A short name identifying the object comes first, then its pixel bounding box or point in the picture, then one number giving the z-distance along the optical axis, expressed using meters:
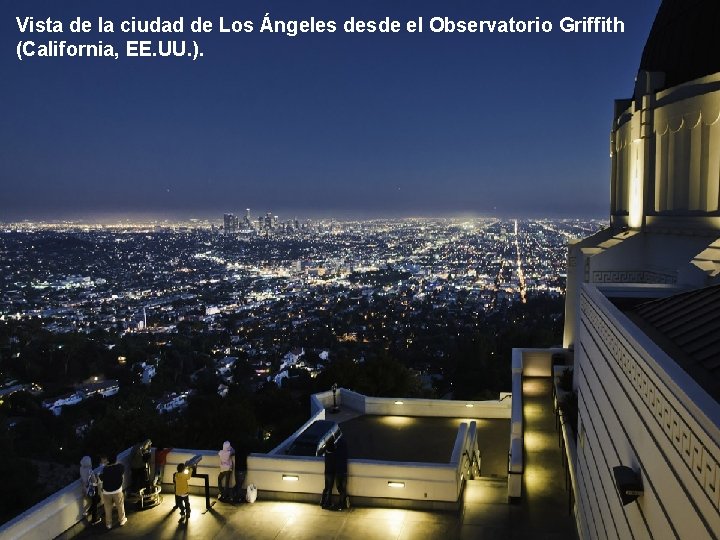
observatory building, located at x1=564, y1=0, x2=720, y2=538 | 3.17
